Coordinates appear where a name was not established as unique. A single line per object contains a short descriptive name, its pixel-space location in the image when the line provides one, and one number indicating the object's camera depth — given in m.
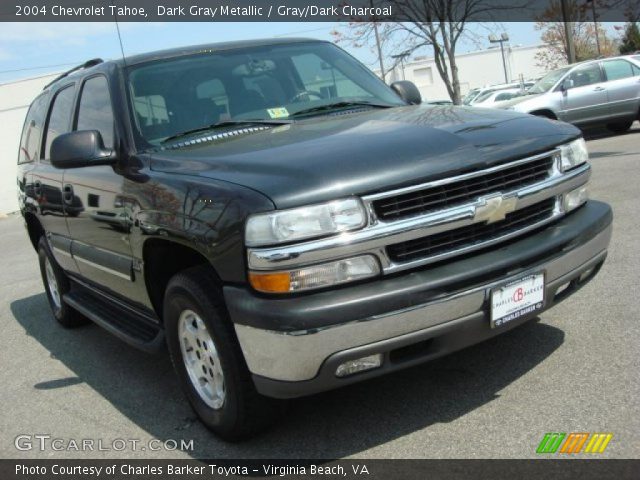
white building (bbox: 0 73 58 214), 25.20
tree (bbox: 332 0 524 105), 18.98
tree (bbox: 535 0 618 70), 42.58
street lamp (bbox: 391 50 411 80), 19.95
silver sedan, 14.41
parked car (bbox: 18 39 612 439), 2.77
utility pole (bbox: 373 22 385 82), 20.68
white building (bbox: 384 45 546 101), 44.31
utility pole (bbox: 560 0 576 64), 20.12
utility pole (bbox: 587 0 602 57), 24.31
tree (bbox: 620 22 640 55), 37.28
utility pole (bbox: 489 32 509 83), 28.15
